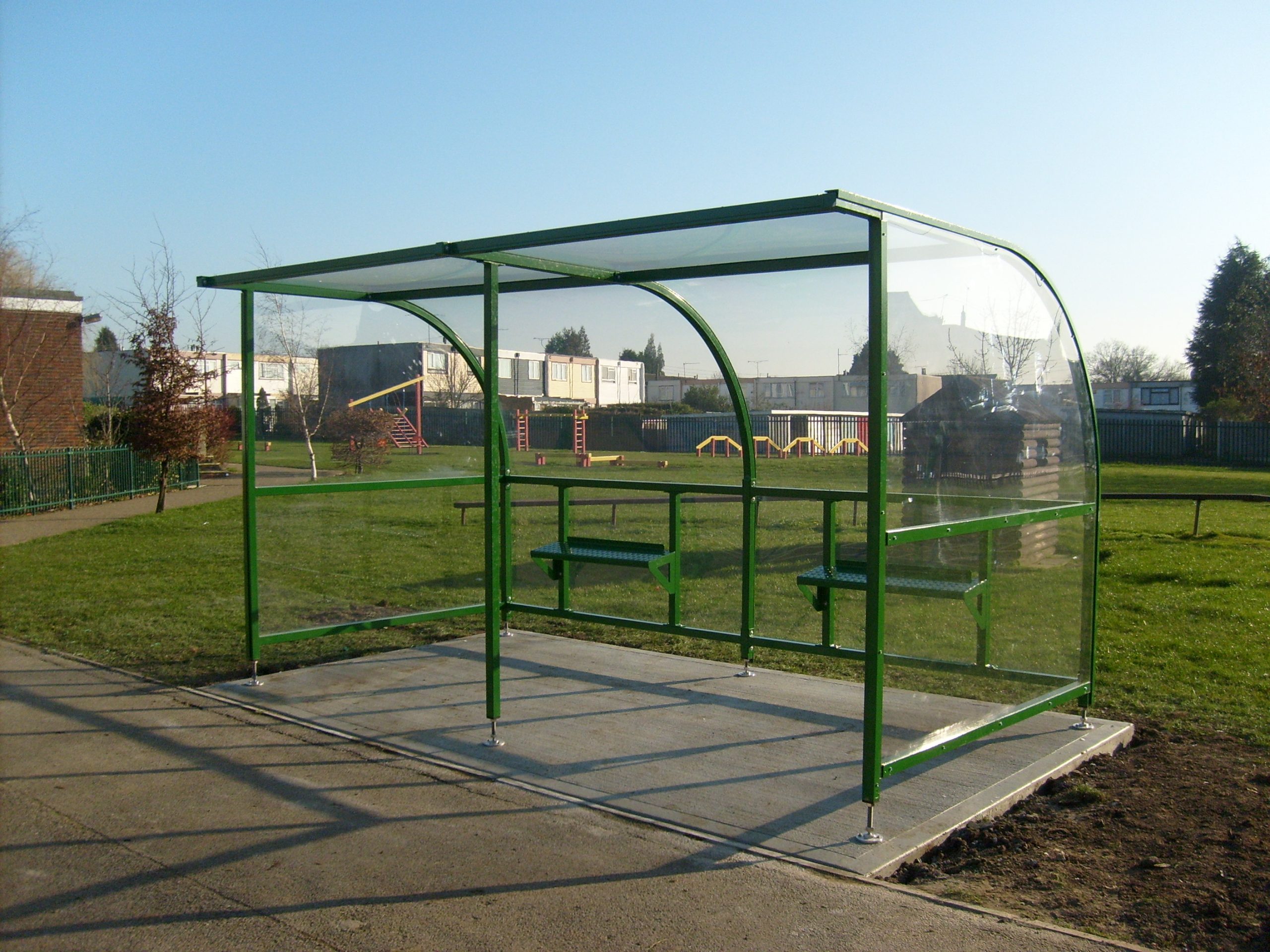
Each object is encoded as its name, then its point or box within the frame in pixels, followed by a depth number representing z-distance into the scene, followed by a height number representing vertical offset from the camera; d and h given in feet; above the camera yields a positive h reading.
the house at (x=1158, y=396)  195.62 +7.36
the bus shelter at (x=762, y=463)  15.30 -0.59
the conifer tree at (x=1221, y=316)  148.05 +17.53
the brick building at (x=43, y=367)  73.15 +4.58
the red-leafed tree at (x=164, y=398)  59.36 +1.95
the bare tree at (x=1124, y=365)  239.09 +15.95
